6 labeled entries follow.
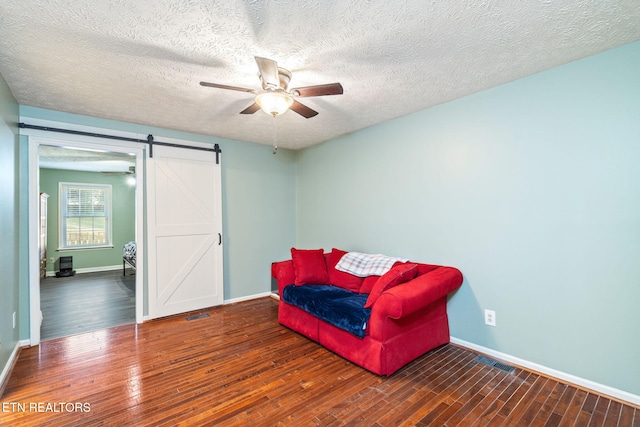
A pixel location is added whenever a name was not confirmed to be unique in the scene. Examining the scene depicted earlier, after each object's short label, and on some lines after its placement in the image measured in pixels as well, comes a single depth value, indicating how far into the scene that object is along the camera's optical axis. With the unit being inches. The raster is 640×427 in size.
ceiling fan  78.7
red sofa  96.7
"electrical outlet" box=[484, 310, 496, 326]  110.5
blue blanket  103.0
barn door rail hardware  126.9
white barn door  154.3
